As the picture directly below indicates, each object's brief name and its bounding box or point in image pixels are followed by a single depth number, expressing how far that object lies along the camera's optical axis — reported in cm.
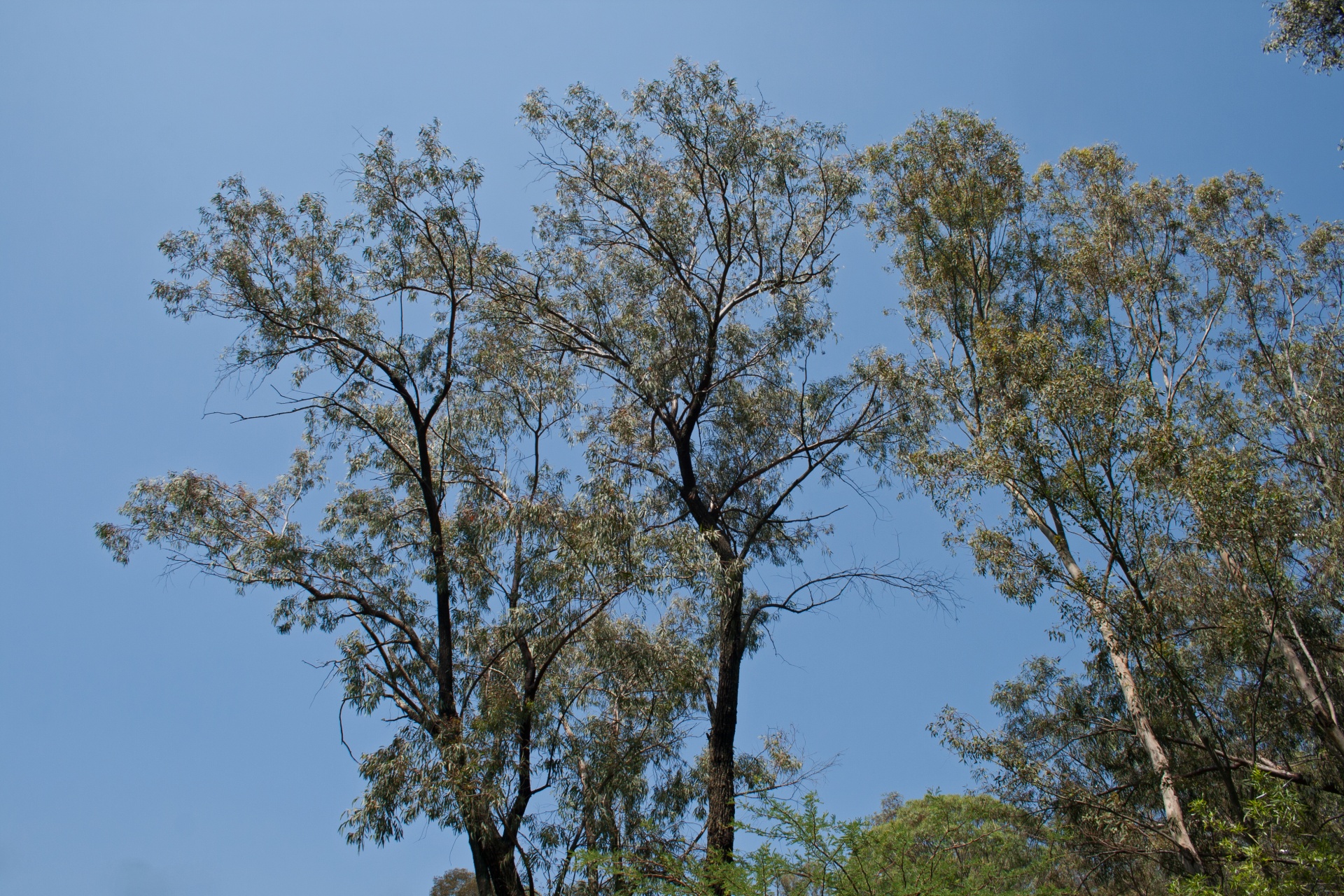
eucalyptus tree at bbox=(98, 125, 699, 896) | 732
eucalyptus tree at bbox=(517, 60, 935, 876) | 869
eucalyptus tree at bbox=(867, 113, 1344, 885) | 721
